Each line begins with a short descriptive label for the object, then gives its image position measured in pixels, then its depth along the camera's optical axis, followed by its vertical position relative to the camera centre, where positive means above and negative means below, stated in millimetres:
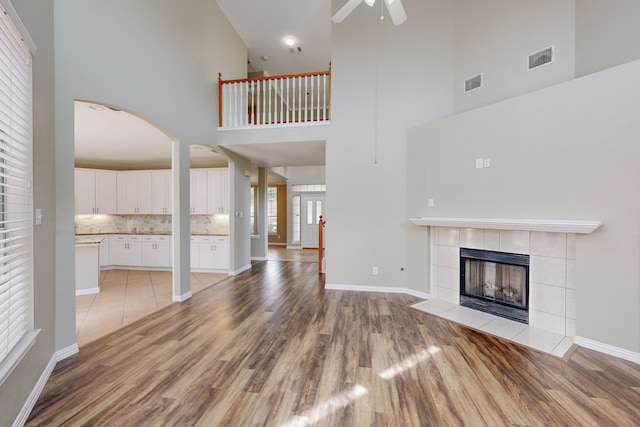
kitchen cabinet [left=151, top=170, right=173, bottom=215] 6340 +402
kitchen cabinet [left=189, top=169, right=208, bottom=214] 6125 +393
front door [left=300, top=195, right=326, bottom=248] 10578 -308
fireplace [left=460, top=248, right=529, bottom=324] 3301 -937
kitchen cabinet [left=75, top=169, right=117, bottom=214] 6027 +402
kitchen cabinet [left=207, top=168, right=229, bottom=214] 6043 +413
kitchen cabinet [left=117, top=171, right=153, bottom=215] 6391 +402
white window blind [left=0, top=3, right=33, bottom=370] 1575 +120
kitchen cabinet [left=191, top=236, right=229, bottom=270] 5949 -938
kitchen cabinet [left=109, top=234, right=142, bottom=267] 6305 -942
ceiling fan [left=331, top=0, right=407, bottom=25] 2600 +1959
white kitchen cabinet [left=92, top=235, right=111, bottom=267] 6297 -966
